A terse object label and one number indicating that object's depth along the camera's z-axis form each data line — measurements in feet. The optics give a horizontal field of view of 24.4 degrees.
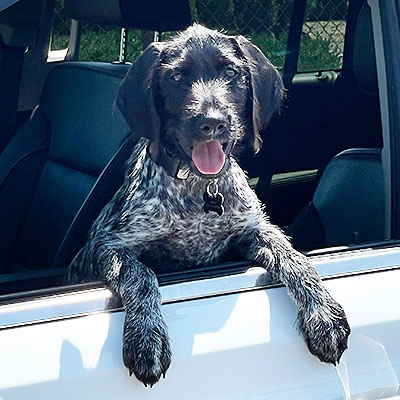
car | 6.89
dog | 9.23
